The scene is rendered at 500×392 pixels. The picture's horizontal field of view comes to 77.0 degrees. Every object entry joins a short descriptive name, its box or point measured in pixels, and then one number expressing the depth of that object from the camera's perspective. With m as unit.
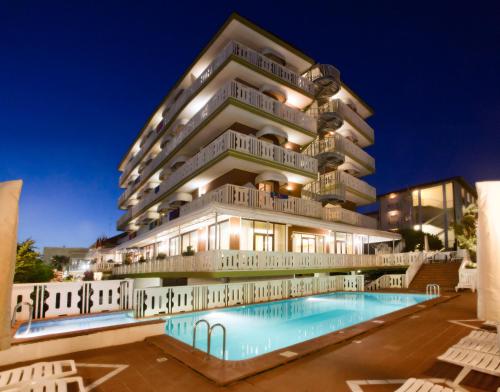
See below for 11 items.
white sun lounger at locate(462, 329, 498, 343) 5.63
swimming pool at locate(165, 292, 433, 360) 9.42
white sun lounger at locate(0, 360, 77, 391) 3.96
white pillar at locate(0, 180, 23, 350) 3.79
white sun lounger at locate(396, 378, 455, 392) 3.88
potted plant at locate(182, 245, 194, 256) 16.52
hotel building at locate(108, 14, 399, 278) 18.58
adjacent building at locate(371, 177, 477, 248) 41.38
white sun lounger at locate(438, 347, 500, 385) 4.43
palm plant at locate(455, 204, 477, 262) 25.94
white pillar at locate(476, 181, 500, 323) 3.96
